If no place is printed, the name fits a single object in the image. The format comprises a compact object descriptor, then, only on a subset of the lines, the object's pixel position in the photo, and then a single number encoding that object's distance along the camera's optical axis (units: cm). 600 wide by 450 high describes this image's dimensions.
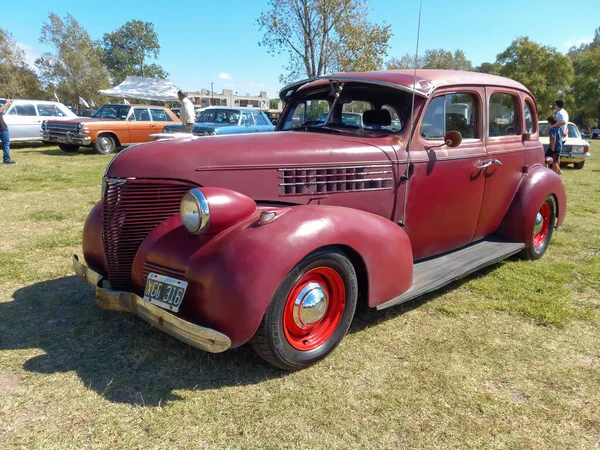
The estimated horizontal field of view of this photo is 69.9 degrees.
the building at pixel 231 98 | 9138
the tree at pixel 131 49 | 6462
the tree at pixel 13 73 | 3272
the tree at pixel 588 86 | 4194
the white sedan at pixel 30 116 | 1395
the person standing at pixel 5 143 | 1094
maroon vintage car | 233
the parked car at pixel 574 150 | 1281
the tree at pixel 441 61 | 4416
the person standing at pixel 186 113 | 1040
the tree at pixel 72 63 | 3559
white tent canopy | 2461
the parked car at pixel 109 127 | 1298
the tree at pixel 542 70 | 3938
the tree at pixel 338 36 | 2056
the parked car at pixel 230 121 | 1195
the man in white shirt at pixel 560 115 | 1031
